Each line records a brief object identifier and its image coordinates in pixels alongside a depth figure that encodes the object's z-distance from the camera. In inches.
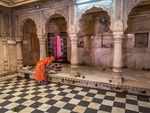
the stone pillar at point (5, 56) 257.3
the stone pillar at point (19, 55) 279.6
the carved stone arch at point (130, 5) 164.9
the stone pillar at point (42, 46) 246.9
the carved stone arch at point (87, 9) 180.0
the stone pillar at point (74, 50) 213.6
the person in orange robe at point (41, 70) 214.2
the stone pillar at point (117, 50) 173.1
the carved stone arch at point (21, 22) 261.2
